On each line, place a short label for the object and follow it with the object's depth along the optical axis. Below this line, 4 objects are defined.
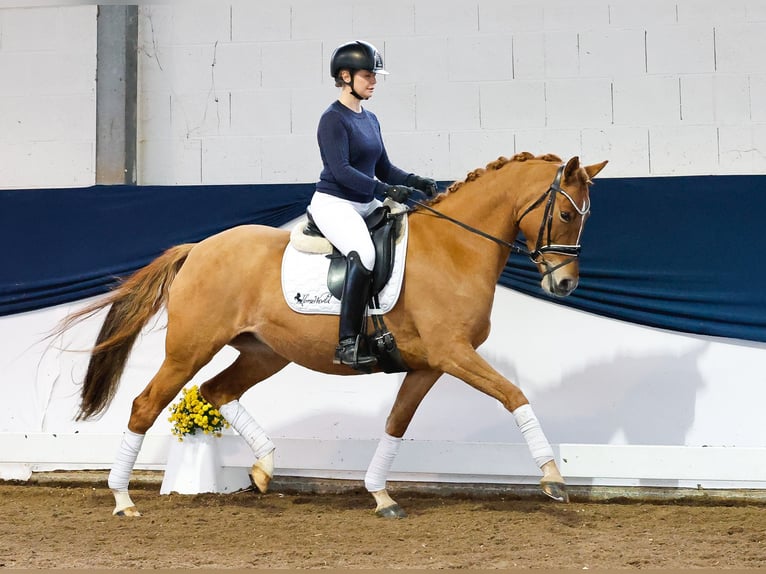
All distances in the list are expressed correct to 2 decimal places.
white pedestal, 10.64
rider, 8.66
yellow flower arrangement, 10.49
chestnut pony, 8.52
